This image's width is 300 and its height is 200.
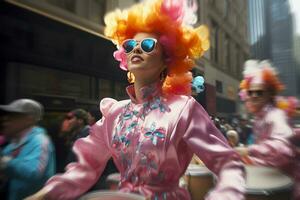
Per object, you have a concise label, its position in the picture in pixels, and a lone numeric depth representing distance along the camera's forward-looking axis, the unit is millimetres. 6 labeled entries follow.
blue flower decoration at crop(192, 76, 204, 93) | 1710
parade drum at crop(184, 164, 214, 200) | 1862
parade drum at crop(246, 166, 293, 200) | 1652
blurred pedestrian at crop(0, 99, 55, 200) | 1912
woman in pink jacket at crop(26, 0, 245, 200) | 1139
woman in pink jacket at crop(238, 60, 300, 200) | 1783
